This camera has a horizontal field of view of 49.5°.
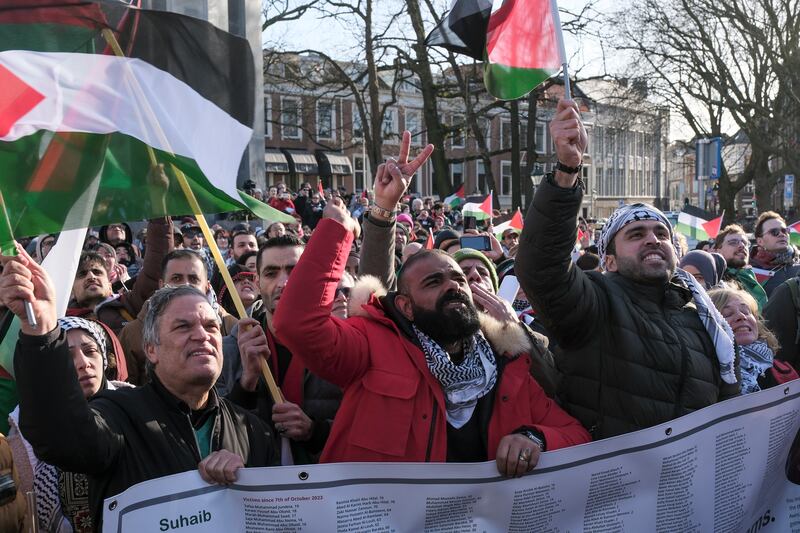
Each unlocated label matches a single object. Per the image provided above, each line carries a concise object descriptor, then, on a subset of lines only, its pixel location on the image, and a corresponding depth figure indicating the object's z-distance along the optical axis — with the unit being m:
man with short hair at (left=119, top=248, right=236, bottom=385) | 4.55
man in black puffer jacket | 2.96
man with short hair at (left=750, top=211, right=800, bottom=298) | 7.13
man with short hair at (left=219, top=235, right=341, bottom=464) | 3.20
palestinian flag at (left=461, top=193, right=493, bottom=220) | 14.51
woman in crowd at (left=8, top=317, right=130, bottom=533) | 3.01
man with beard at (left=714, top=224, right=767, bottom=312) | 6.63
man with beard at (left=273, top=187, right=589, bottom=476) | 2.89
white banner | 2.56
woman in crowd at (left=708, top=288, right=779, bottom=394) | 4.12
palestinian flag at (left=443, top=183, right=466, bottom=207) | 24.16
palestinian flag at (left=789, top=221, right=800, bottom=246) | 11.03
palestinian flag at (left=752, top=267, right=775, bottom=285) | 7.32
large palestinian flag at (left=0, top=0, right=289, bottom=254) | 3.13
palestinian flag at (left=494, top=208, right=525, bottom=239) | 13.32
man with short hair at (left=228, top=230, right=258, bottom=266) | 8.22
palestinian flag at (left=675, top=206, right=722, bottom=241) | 12.33
